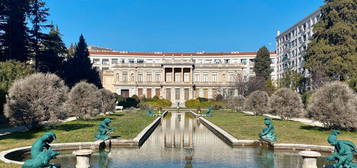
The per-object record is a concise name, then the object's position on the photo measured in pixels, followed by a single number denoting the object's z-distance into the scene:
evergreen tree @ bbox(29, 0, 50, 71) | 37.69
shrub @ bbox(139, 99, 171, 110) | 52.38
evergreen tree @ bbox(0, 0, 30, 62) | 32.56
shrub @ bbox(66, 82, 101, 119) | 22.86
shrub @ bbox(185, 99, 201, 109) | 56.66
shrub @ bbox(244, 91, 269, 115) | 29.58
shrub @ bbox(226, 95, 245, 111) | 40.67
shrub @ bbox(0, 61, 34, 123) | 22.60
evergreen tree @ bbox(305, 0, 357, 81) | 34.19
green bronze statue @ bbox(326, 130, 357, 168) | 7.06
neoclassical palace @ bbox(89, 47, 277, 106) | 73.38
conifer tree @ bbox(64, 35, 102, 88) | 45.72
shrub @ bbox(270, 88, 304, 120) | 22.77
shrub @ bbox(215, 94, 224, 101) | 62.20
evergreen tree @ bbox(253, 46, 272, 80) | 64.56
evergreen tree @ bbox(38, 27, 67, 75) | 39.16
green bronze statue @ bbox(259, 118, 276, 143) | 11.87
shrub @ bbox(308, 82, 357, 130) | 15.75
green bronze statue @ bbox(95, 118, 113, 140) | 11.95
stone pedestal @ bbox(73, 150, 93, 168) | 7.94
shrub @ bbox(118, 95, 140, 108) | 52.09
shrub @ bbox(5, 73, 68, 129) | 15.56
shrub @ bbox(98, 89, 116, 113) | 29.46
